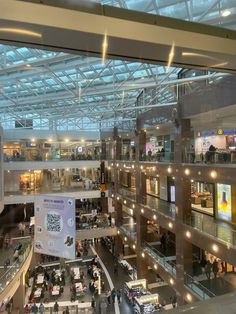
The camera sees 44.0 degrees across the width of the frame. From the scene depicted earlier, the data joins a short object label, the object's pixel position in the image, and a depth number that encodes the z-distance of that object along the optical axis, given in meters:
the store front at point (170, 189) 19.62
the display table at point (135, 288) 16.44
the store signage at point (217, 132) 13.05
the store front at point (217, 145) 10.93
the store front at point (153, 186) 22.62
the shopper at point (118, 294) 17.12
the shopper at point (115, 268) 21.15
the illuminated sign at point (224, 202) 13.44
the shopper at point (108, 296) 16.79
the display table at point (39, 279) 19.30
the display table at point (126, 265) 21.25
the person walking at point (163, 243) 18.15
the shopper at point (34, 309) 15.62
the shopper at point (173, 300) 14.89
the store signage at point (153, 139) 21.73
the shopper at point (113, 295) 17.01
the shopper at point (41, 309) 15.72
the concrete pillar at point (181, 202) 13.63
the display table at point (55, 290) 17.95
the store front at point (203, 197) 15.25
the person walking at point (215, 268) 12.06
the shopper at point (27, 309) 16.00
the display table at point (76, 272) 20.00
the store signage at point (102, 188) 13.26
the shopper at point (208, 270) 12.18
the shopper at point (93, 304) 16.20
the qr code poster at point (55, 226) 8.19
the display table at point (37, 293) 17.68
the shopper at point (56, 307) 15.95
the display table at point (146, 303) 14.42
